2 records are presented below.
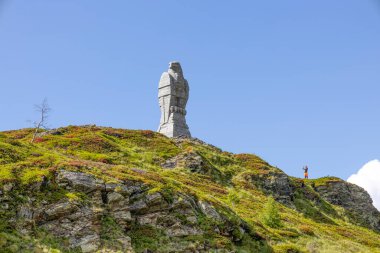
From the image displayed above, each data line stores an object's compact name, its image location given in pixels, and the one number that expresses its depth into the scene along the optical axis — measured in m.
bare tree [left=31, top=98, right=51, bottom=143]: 53.43
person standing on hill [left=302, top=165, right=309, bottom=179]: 82.62
